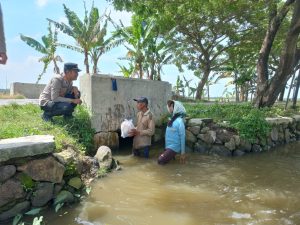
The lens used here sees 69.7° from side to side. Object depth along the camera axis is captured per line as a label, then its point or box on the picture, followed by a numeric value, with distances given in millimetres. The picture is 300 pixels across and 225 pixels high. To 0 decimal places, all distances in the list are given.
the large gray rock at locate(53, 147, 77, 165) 3550
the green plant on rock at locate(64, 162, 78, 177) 3618
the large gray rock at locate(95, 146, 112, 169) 4715
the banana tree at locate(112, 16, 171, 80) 13588
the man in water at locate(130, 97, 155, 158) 5677
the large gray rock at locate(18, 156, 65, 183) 3247
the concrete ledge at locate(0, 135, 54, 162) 3046
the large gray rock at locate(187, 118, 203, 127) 6814
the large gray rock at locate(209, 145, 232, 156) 6452
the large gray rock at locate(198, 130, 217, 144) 6614
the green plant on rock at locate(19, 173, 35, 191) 3172
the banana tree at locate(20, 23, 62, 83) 14945
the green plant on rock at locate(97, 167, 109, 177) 4416
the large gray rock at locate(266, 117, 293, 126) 7345
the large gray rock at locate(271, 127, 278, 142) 7390
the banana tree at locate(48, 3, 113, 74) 13778
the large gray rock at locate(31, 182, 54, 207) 3214
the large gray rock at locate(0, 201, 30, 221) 2989
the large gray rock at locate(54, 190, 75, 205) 3329
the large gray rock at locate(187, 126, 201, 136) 6764
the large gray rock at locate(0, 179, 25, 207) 3019
